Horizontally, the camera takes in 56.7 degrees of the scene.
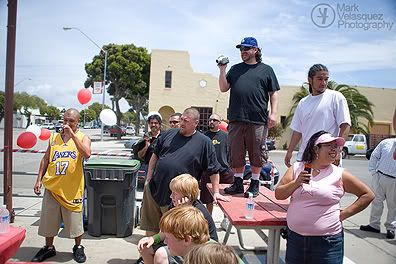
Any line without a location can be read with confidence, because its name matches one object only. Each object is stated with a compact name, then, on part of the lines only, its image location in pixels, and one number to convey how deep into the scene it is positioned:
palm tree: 29.28
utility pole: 5.39
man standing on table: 3.85
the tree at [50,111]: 79.56
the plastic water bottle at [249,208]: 3.11
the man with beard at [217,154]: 5.22
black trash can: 5.21
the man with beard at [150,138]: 5.16
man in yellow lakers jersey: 4.26
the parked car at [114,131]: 39.00
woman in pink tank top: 2.78
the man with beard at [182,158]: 3.74
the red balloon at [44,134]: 7.34
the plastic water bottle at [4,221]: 2.97
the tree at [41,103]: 76.70
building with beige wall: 29.19
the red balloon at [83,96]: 7.50
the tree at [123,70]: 34.16
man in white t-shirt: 3.41
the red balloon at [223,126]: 6.61
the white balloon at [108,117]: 8.00
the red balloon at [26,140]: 6.82
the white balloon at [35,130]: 7.01
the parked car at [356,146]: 24.73
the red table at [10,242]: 2.83
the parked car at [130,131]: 52.22
